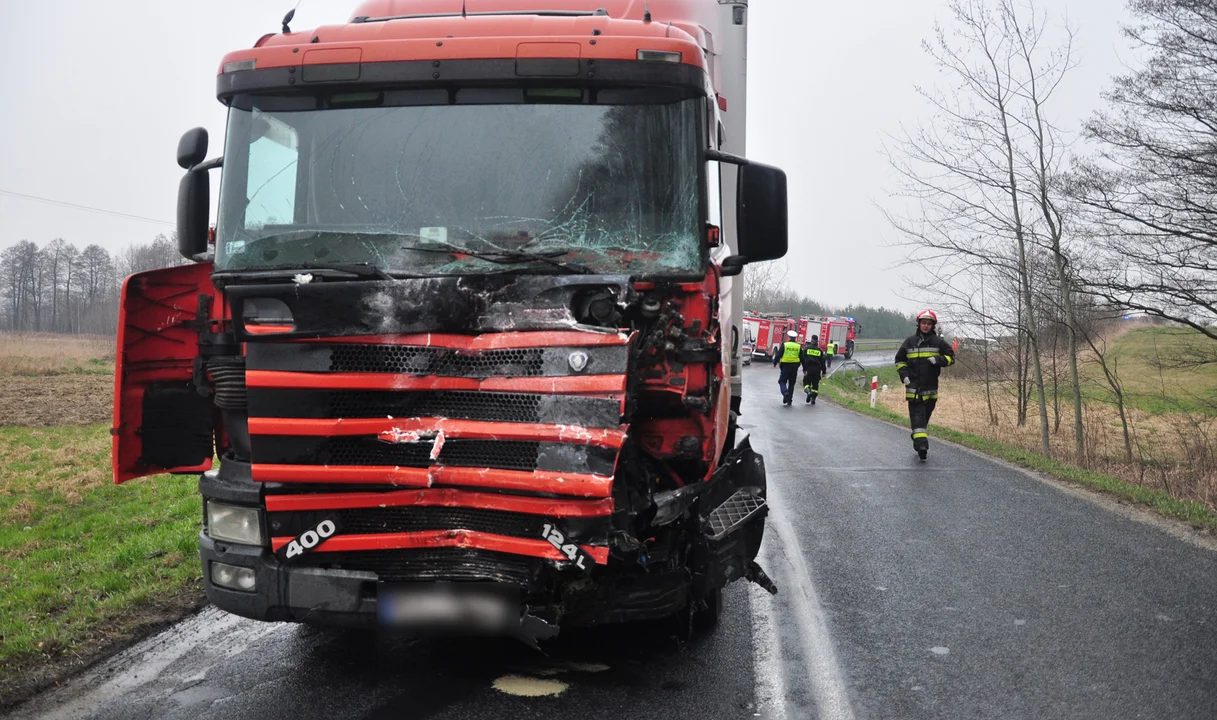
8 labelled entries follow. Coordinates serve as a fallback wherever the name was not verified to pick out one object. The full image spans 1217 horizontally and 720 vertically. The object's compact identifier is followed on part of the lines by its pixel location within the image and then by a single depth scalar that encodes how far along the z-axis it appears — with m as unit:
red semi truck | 3.40
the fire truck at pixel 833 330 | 51.44
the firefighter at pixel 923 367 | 11.59
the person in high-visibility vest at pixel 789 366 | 22.25
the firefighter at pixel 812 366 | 23.58
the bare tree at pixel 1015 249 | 15.03
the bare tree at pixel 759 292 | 78.57
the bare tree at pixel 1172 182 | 12.36
